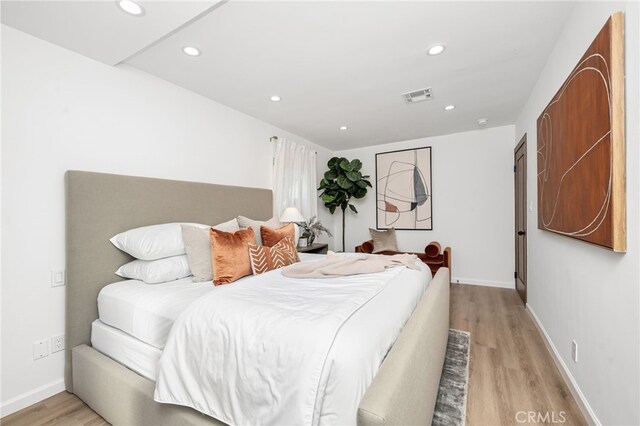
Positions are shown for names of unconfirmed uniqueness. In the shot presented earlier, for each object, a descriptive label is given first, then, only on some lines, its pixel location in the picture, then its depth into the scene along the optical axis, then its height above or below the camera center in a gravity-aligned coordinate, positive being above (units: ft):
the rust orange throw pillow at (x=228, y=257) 6.55 -1.08
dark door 11.35 -0.23
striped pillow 7.07 -1.21
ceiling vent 9.64 +4.05
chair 13.43 -2.28
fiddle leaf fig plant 16.28 +1.58
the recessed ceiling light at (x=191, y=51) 7.04 +4.07
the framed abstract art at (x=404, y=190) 15.79 +1.19
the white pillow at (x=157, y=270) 6.47 -1.37
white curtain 13.03 +1.62
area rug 5.41 -3.92
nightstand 12.72 -1.75
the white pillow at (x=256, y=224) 9.21 -0.45
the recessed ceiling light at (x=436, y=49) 7.04 +4.08
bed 3.61 -1.99
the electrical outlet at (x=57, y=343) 6.30 -2.92
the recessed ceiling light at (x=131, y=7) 5.12 +3.80
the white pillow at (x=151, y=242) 6.62 -0.72
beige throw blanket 6.57 -1.38
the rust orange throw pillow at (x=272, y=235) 8.91 -0.76
